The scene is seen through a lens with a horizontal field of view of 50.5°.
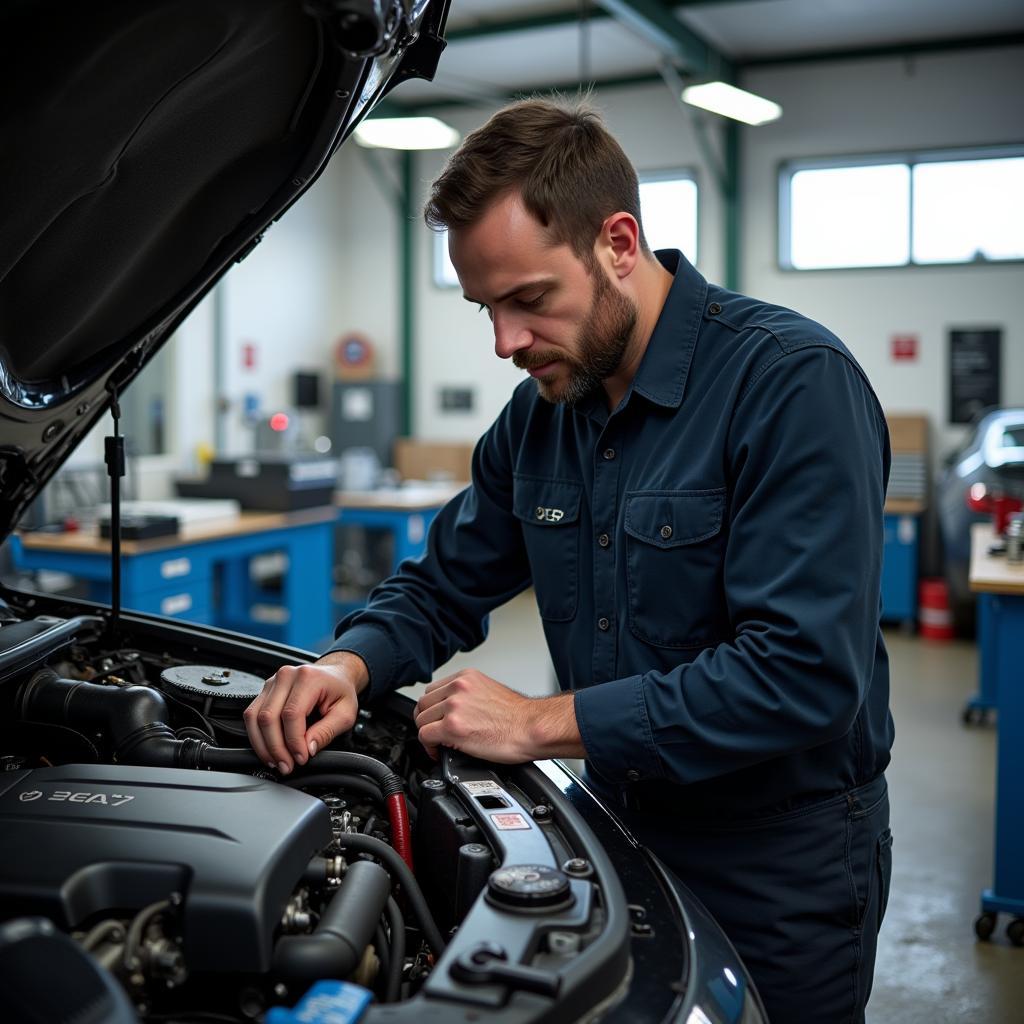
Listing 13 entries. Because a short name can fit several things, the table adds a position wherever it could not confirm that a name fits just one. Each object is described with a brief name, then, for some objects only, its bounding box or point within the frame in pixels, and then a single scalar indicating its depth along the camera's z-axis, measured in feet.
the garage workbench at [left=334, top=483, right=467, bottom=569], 18.42
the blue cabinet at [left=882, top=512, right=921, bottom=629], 19.69
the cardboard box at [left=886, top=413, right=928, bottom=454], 21.48
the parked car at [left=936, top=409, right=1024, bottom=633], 15.44
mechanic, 3.65
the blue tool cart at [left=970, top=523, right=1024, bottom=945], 8.73
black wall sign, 21.48
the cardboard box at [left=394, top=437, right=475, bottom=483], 24.82
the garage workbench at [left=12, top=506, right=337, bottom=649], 13.08
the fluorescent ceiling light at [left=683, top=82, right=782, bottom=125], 17.13
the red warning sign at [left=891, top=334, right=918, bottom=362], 22.04
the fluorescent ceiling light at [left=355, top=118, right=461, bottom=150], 17.98
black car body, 2.70
